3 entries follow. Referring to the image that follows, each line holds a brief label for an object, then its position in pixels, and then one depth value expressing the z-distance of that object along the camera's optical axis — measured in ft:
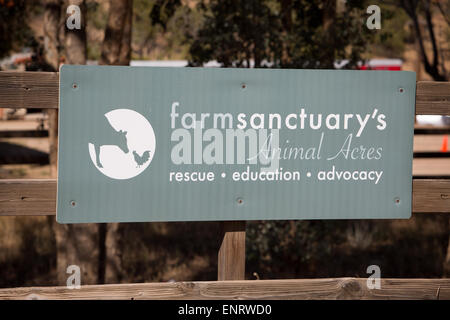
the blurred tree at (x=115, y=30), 46.50
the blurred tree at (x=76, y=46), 43.62
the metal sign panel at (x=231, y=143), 26.45
